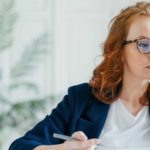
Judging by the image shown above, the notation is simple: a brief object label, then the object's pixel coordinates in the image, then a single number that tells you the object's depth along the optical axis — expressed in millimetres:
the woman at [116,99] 1672
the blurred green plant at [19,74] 2600
